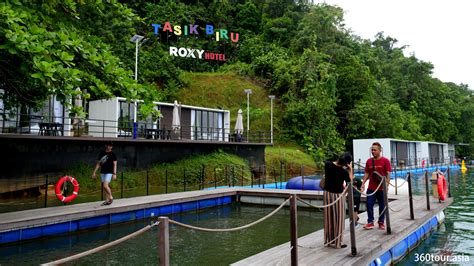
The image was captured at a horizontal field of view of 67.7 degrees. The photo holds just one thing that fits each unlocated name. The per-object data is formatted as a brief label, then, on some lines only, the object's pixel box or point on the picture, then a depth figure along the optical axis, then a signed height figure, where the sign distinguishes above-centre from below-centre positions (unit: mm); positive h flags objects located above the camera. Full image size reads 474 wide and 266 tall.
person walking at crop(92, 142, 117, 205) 9883 -340
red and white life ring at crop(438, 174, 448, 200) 11094 -1154
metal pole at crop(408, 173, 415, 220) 8516 -1348
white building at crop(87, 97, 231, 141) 21484 +2104
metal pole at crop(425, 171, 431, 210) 9797 -1338
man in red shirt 7293 -626
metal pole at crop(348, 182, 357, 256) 5609 -1139
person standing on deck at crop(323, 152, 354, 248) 5832 -787
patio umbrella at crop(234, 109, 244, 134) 26484 +2031
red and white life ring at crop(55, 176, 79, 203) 10659 -1119
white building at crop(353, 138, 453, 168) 32312 -128
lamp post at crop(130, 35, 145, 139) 19078 +1823
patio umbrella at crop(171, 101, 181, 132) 22452 +2196
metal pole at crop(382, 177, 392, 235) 7109 -930
